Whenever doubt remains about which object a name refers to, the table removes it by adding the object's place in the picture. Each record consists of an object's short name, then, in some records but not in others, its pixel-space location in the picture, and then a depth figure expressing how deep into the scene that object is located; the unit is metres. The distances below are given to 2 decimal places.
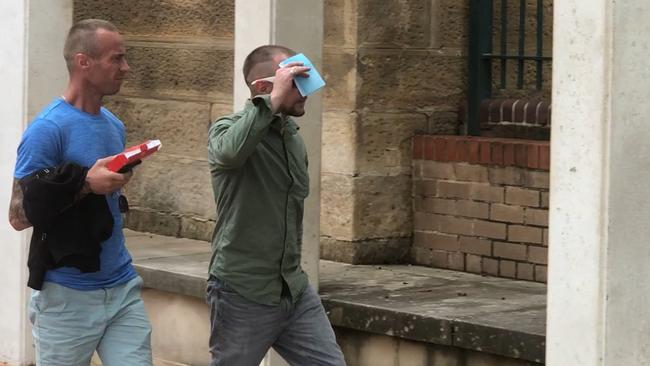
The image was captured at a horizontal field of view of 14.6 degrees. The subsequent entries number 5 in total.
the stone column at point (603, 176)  9.19
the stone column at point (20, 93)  14.22
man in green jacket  9.37
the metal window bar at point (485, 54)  14.67
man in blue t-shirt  9.21
